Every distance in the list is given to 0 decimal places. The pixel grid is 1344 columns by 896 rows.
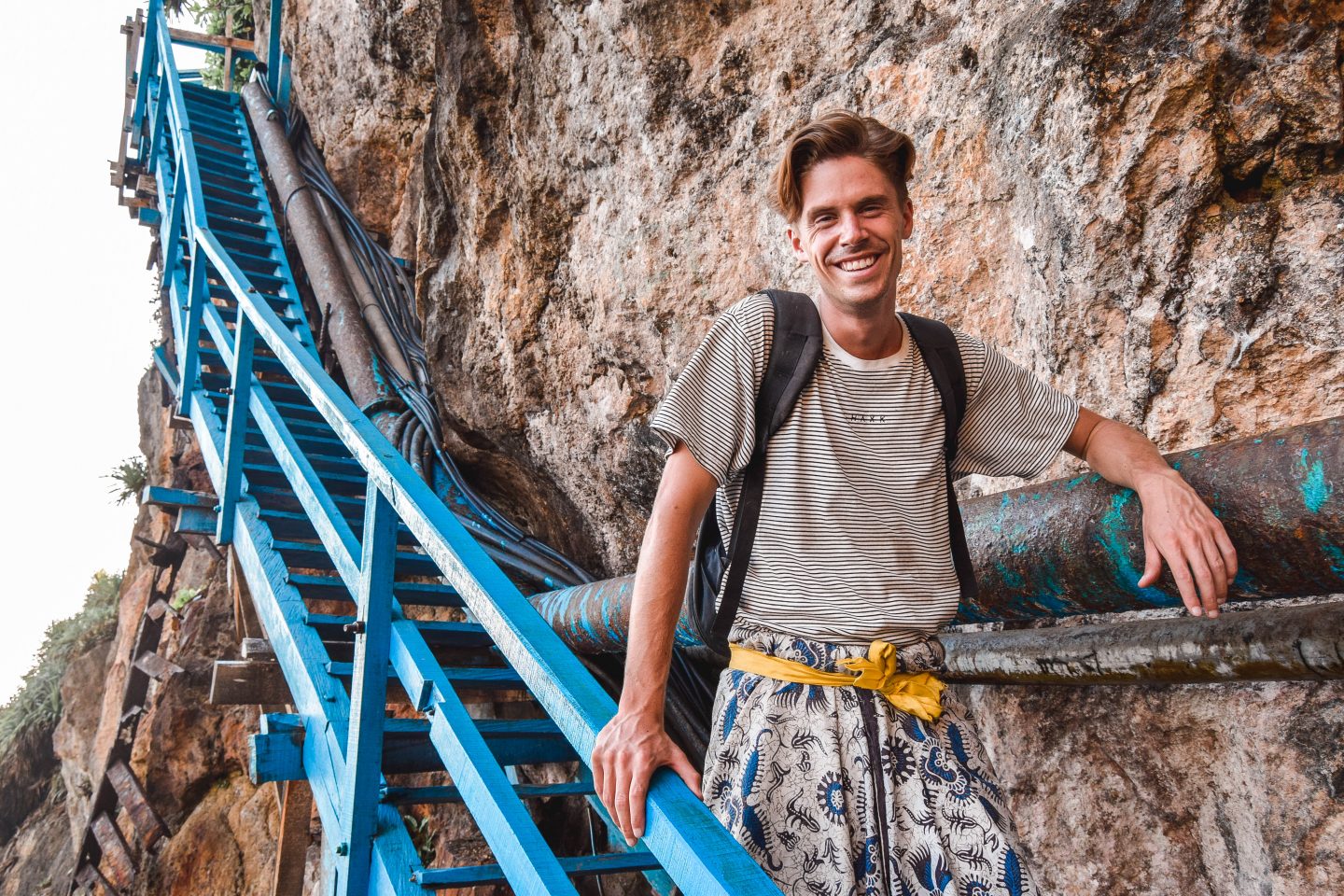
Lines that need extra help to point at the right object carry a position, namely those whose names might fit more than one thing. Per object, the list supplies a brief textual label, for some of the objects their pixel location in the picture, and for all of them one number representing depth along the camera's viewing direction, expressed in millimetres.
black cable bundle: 3639
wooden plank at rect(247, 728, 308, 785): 3225
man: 1461
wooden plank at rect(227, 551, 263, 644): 5559
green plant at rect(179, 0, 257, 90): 10953
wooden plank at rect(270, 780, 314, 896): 4289
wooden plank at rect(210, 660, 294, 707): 4203
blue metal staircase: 1781
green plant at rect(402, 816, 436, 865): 5488
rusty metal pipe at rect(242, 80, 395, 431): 6102
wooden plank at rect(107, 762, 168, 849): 7023
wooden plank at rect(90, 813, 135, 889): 6984
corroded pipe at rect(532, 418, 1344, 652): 1343
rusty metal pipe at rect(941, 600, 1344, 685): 1601
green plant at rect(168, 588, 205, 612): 8617
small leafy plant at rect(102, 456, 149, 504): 12125
